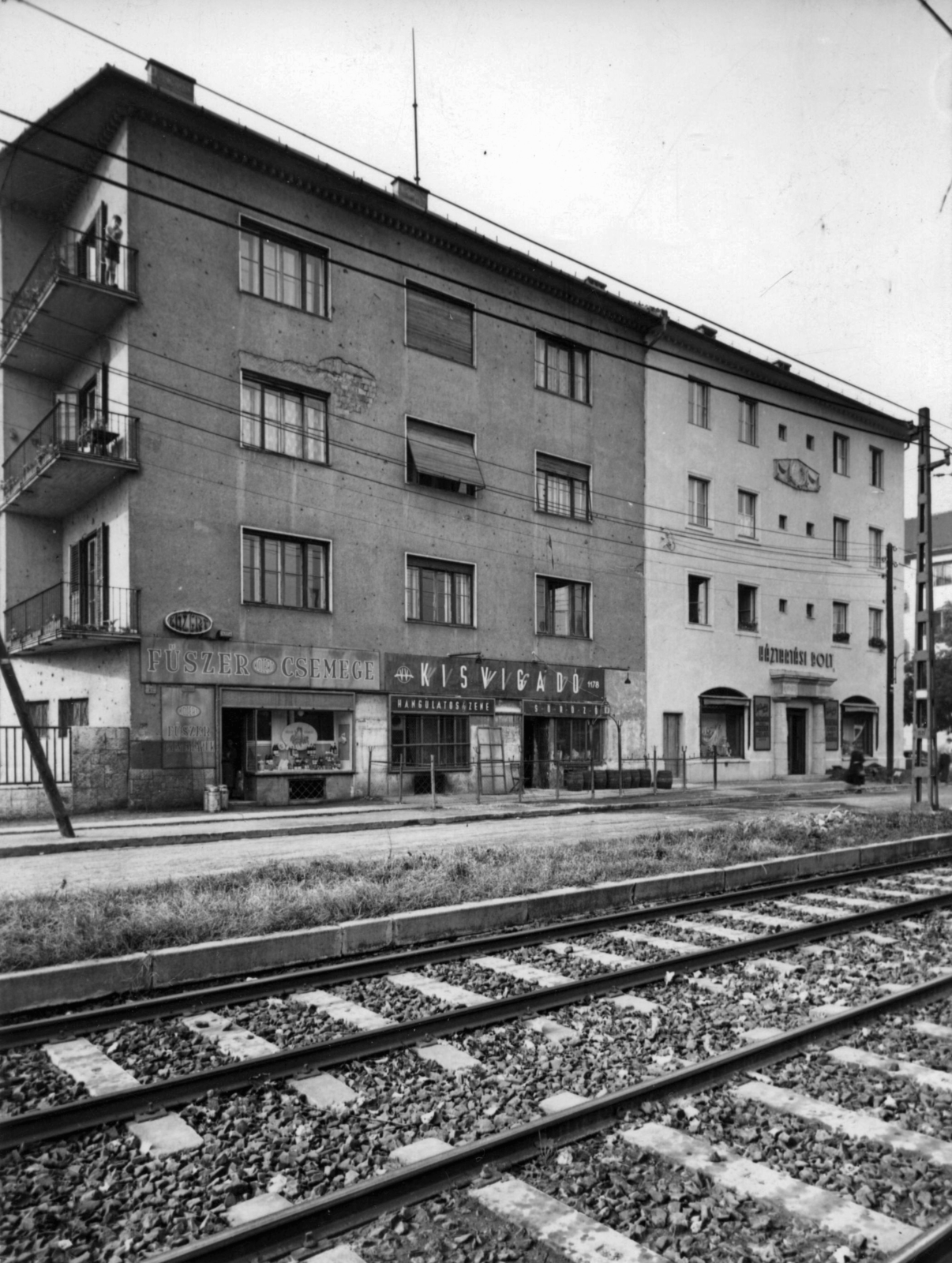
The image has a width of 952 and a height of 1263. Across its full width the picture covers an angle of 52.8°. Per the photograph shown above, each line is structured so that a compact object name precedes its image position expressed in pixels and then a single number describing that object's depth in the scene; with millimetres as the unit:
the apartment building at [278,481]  20391
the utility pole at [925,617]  17609
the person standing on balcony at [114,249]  20578
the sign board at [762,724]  33812
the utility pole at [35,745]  13836
